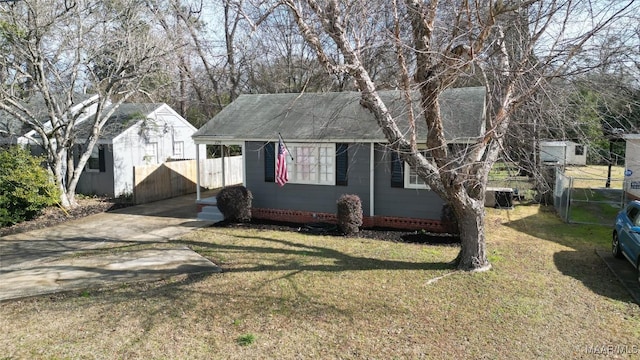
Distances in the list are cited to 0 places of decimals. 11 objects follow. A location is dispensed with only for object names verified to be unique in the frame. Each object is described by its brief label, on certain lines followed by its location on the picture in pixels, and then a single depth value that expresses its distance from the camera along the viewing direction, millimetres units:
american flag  12414
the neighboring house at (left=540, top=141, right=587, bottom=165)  31469
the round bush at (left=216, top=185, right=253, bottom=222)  13281
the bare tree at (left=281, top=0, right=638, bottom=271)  6742
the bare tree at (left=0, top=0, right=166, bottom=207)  13586
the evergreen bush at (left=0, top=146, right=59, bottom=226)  13672
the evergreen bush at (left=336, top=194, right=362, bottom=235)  11836
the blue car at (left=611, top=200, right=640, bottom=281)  8046
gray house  12195
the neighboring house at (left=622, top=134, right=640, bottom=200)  16312
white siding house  18422
